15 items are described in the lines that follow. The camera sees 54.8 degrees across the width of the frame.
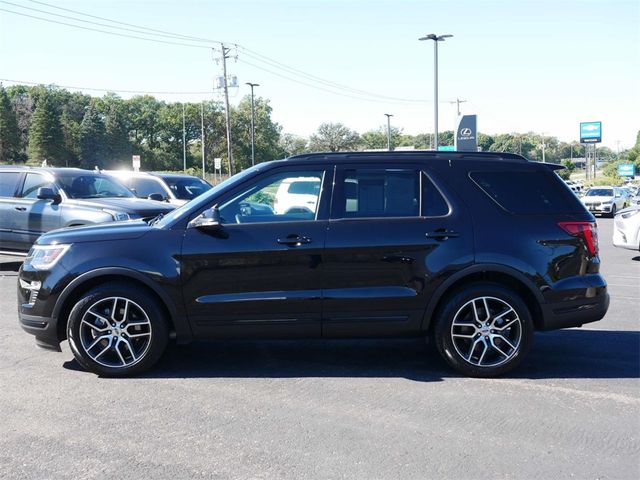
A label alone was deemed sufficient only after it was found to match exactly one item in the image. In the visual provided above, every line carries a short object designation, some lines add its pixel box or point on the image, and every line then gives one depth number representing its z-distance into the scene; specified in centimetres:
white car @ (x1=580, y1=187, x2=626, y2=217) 3052
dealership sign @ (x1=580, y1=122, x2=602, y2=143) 7606
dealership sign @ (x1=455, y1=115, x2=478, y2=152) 3419
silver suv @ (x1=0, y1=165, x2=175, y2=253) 1020
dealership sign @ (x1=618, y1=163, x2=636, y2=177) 9844
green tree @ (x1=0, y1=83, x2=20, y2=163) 9094
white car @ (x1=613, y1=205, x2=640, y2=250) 1262
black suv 507
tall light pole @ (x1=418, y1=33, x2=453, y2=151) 3222
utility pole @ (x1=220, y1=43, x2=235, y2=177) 4381
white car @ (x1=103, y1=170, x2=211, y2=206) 1434
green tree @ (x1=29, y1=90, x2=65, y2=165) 9125
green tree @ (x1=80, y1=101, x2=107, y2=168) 9981
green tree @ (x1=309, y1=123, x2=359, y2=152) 8056
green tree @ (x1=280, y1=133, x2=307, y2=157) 10194
